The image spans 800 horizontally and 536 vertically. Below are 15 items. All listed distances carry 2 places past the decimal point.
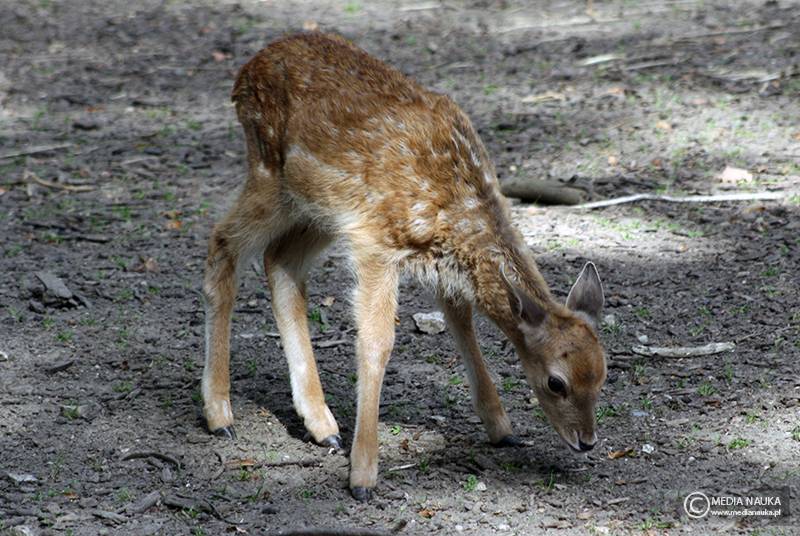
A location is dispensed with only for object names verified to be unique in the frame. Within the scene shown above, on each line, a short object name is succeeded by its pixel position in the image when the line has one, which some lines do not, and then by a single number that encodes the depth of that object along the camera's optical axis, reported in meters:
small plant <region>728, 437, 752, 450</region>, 11.28
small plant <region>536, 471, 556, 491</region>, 10.93
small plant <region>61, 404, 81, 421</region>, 11.99
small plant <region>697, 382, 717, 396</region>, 12.42
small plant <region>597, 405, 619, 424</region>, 12.16
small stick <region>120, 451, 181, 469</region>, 11.30
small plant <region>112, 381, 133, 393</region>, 12.60
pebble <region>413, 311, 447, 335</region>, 14.16
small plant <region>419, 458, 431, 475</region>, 11.26
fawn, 10.68
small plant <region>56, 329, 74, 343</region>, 13.59
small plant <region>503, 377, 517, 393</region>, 12.91
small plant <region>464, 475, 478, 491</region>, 10.96
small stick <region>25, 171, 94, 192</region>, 18.52
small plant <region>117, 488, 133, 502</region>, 10.62
